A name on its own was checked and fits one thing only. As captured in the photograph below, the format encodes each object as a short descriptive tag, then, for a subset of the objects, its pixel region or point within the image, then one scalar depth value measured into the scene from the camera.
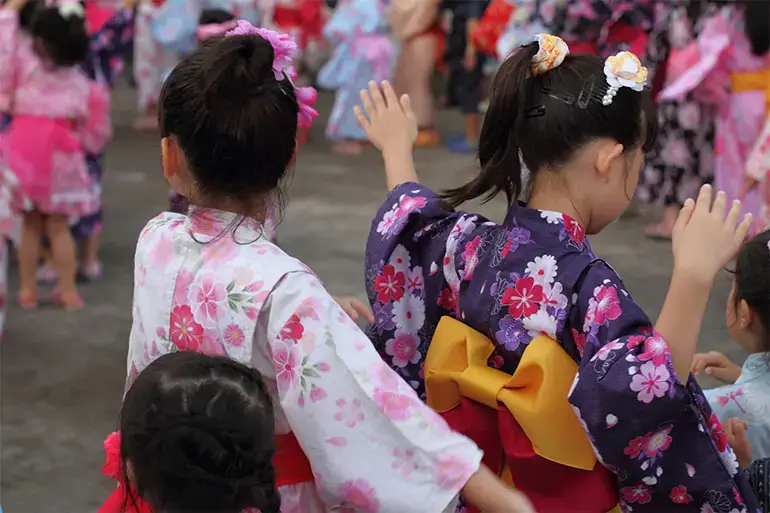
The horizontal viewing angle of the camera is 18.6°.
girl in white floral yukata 3.13
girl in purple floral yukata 3.21
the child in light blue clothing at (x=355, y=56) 10.98
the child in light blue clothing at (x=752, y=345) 3.59
